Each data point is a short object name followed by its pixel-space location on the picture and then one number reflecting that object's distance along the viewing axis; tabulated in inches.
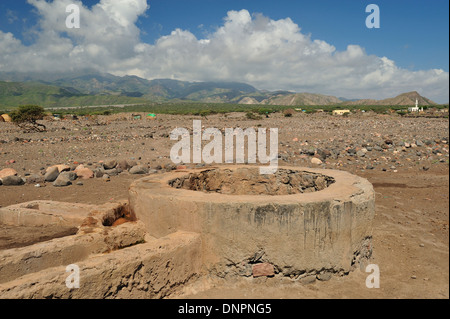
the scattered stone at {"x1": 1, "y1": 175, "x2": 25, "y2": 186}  348.2
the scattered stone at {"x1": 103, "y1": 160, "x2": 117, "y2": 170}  425.1
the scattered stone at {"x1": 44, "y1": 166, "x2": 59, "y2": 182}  369.1
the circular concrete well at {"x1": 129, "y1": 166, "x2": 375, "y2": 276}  155.9
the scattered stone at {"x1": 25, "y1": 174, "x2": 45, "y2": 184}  362.0
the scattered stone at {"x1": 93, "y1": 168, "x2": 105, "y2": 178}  396.5
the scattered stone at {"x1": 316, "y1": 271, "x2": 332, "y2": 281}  161.2
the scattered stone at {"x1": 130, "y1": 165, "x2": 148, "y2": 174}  416.2
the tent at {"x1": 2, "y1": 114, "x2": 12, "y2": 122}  1135.1
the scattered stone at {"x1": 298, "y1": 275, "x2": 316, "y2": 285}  159.8
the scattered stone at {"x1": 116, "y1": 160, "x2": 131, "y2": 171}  432.1
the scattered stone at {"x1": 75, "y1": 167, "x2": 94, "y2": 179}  385.7
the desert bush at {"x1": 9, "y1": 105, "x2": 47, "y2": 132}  818.2
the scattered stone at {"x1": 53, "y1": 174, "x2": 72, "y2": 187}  349.1
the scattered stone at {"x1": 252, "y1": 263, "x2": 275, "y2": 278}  158.7
